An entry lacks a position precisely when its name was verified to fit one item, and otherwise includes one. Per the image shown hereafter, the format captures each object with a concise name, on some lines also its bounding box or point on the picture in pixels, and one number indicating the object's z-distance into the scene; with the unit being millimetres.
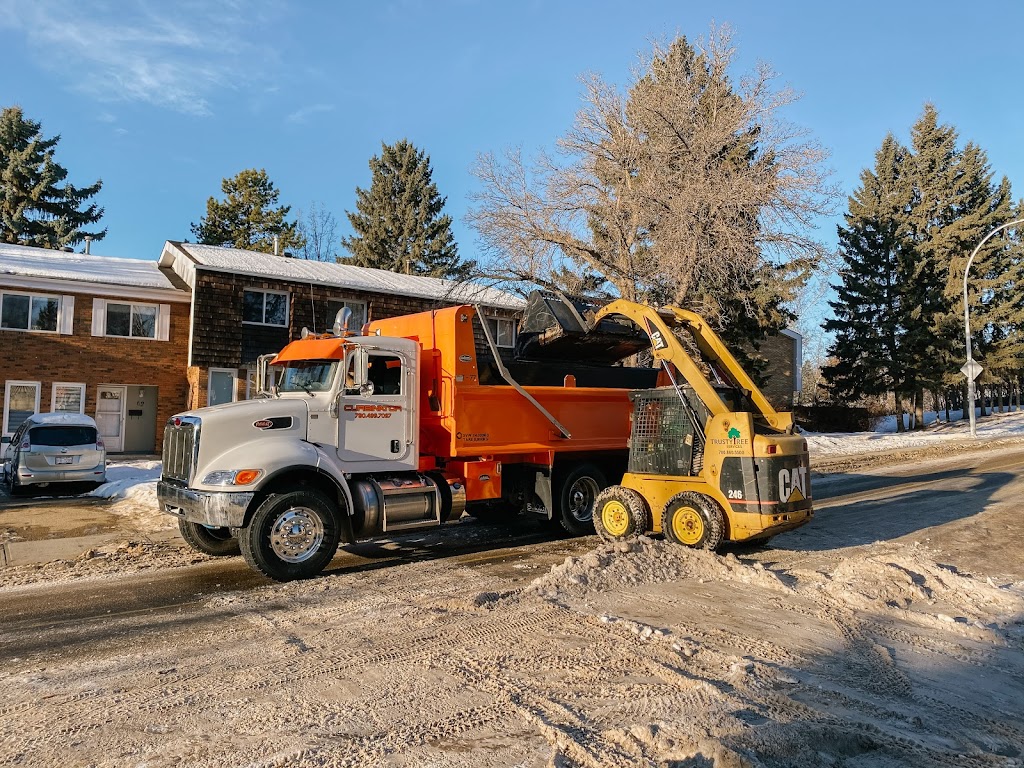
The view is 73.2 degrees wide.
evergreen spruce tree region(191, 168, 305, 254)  45938
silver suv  13766
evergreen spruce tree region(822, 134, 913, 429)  33906
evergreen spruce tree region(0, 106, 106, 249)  41094
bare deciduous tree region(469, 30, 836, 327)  19703
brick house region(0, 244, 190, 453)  19688
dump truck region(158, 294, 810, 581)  7082
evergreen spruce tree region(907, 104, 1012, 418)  33219
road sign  25411
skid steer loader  7551
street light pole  25469
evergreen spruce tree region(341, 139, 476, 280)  47094
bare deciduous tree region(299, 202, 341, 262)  58531
